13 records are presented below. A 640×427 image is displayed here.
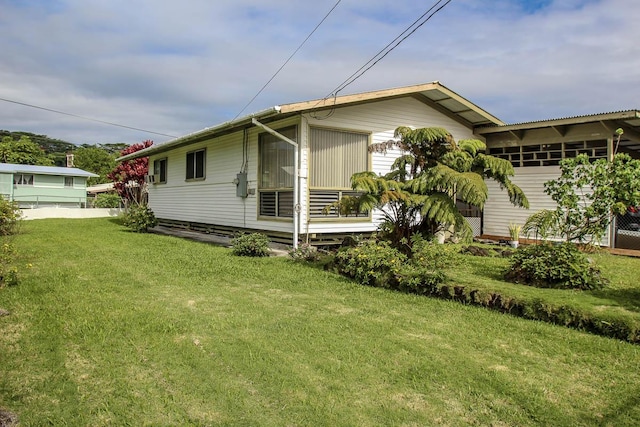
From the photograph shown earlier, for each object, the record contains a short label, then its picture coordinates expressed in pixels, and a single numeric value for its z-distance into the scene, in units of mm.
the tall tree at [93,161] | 57656
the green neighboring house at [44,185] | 33188
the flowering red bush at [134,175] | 22328
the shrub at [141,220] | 15766
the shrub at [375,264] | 6547
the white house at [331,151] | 10133
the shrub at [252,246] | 9531
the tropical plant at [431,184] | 6805
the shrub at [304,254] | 8820
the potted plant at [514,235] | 11328
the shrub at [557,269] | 5785
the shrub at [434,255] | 6504
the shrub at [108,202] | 32250
